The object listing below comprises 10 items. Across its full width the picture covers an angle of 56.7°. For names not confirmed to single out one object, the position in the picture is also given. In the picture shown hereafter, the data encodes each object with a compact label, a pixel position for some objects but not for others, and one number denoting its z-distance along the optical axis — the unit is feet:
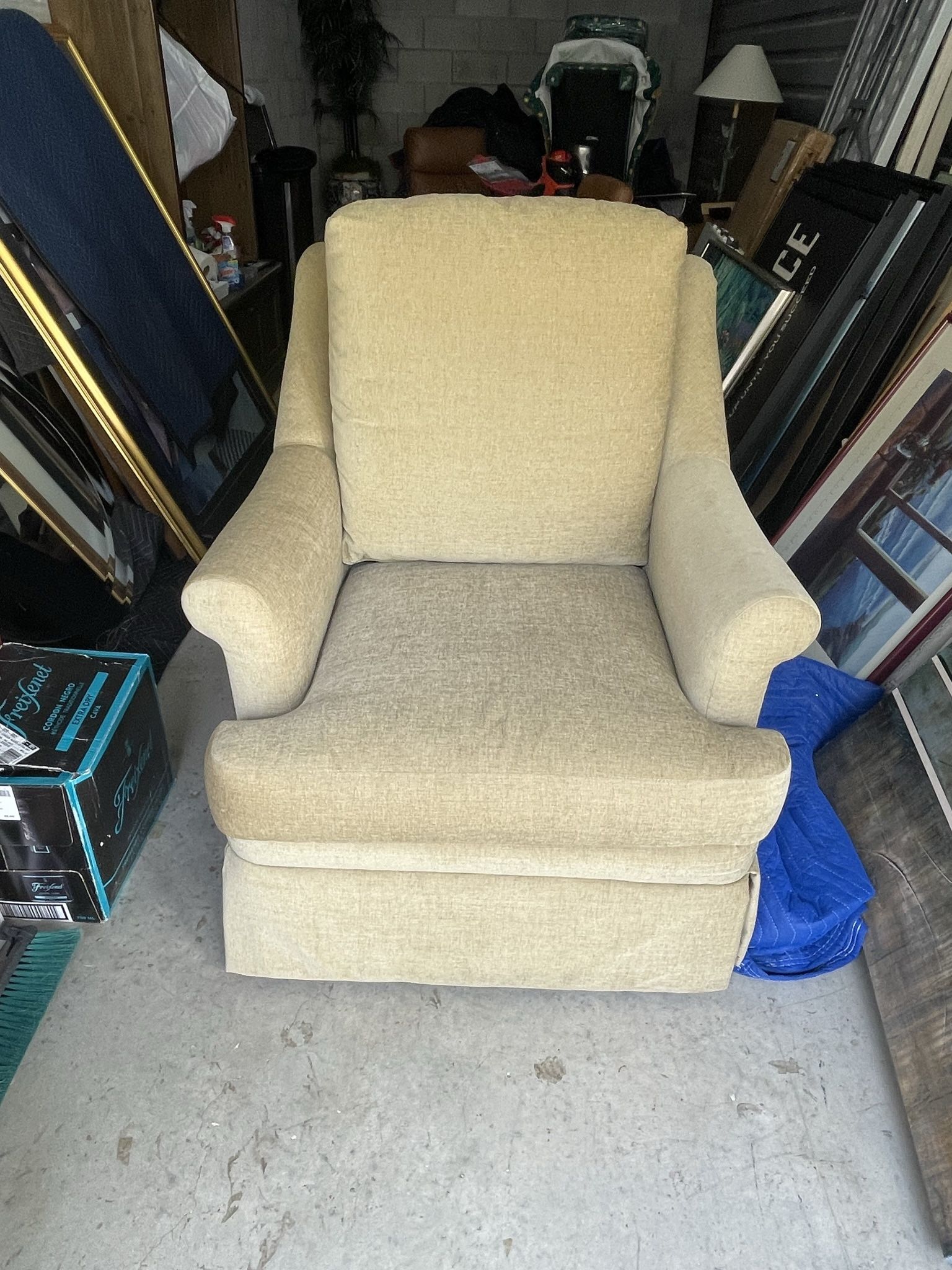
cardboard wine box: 4.12
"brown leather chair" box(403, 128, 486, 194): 14.88
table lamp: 11.45
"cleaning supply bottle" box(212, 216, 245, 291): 9.50
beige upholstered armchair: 3.66
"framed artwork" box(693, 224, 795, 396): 7.35
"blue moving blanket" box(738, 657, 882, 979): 4.34
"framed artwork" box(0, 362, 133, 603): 5.58
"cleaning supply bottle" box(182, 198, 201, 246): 9.04
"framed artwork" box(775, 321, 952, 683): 5.31
